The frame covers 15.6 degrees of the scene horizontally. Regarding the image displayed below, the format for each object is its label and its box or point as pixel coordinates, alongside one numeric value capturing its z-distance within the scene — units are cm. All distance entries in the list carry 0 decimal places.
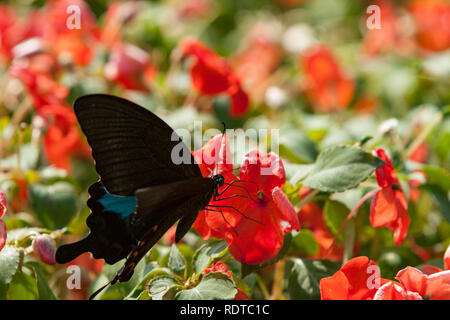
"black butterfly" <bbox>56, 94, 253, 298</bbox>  61
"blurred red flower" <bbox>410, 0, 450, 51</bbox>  101
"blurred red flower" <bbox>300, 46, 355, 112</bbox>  86
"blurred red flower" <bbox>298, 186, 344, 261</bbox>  69
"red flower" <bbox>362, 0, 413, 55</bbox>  99
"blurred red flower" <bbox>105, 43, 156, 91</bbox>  78
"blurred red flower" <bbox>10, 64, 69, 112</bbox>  74
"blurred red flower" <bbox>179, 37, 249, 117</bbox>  76
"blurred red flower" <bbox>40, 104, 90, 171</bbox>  74
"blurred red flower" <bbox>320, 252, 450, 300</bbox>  59
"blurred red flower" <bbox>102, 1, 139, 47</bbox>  85
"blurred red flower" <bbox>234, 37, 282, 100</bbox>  89
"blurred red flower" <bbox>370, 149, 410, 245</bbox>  64
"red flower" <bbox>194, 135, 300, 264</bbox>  62
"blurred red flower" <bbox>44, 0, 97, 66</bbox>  83
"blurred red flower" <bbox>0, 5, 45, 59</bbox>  87
